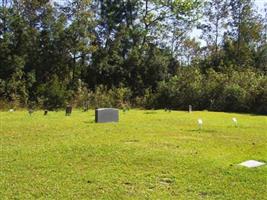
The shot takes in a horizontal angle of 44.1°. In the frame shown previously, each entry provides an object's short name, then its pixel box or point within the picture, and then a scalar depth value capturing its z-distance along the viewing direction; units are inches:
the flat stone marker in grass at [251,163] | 241.9
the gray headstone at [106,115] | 453.4
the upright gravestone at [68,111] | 579.3
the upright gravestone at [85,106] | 714.4
